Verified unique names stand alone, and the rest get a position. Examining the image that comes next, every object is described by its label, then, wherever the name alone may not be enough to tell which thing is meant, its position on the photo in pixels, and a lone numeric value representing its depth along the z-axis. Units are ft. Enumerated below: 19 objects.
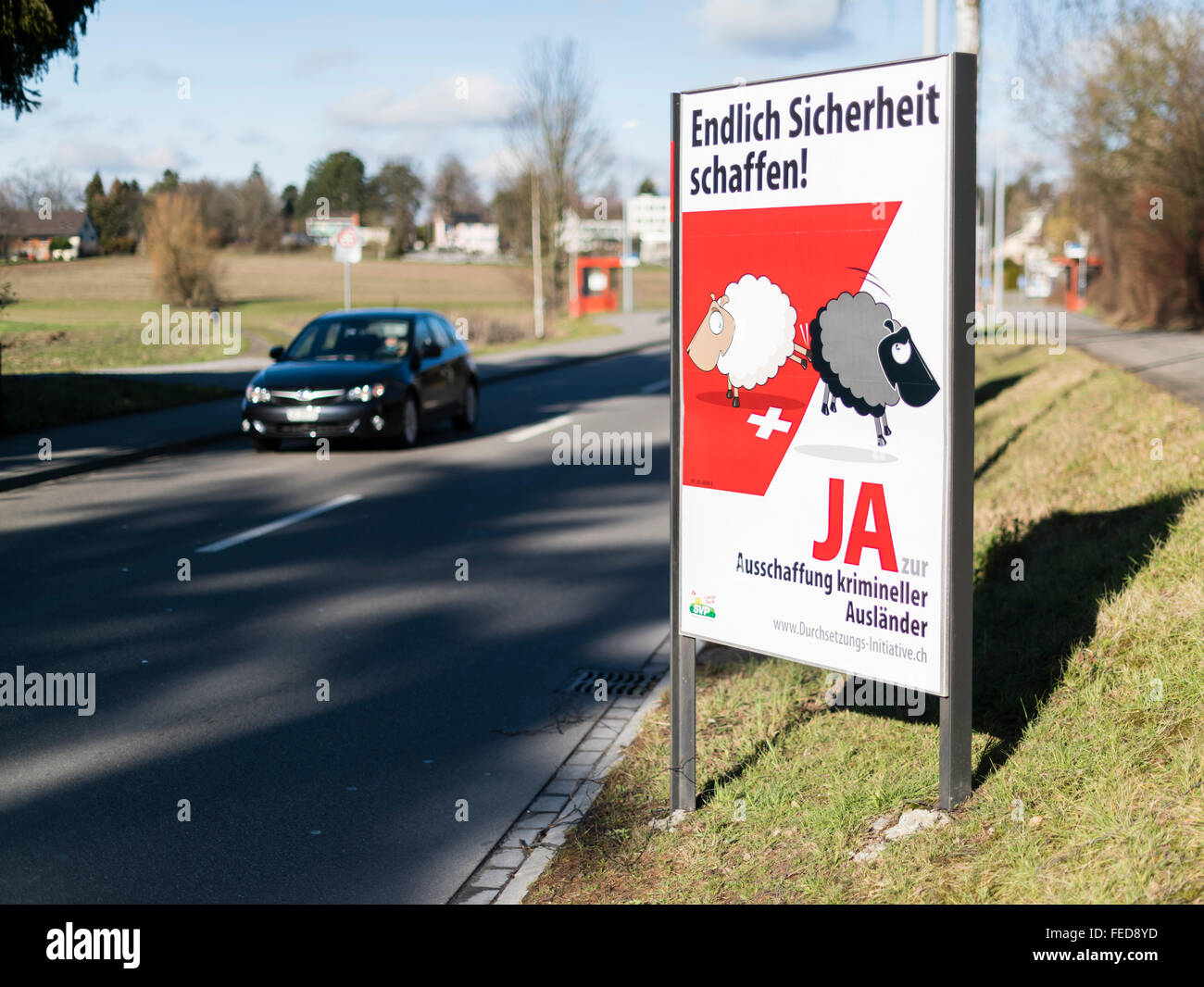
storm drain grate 22.09
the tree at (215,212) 128.36
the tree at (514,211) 148.05
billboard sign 13.47
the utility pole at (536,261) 144.15
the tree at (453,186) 233.14
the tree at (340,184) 194.39
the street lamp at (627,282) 208.96
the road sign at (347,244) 86.74
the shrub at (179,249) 123.65
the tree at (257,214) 198.18
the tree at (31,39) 47.39
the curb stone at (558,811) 14.32
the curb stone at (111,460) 42.37
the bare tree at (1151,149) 108.47
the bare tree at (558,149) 140.97
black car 49.06
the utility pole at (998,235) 160.24
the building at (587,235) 152.35
